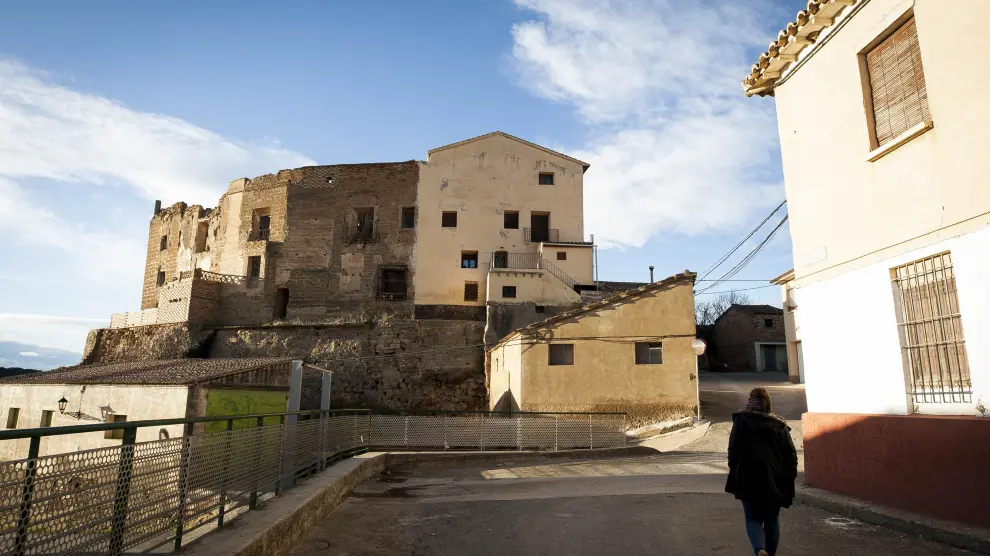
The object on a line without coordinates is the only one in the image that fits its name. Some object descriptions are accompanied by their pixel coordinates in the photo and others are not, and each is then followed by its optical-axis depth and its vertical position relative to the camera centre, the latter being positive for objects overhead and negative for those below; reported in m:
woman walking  4.64 -0.73
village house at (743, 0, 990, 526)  5.74 +1.50
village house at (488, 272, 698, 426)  18.72 +0.69
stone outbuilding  35.44 +2.36
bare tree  57.44 +6.49
